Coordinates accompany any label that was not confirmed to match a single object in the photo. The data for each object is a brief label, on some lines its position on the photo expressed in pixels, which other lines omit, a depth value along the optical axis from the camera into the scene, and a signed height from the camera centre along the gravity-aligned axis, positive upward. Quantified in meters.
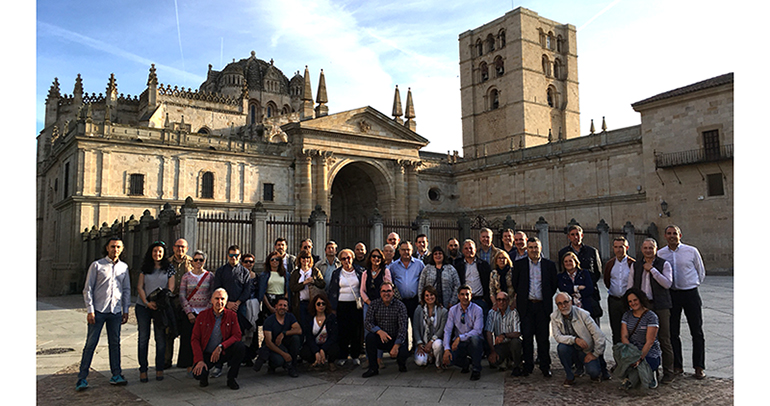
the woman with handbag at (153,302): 6.98 -1.07
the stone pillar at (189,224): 17.31 -0.12
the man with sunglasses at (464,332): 7.10 -1.56
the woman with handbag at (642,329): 6.24 -1.34
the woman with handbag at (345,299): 8.01 -1.21
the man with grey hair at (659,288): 6.58 -0.89
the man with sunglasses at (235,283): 7.48 -0.90
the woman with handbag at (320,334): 7.59 -1.66
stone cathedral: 24.39 +3.09
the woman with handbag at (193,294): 7.27 -1.02
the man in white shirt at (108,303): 6.49 -1.02
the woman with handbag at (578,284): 7.07 -0.90
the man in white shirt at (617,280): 6.96 -0.83
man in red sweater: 6.68 -1.54
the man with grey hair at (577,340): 6.50 -1.52
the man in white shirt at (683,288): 6.79 -0.93
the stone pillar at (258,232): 19.05 -0.45
